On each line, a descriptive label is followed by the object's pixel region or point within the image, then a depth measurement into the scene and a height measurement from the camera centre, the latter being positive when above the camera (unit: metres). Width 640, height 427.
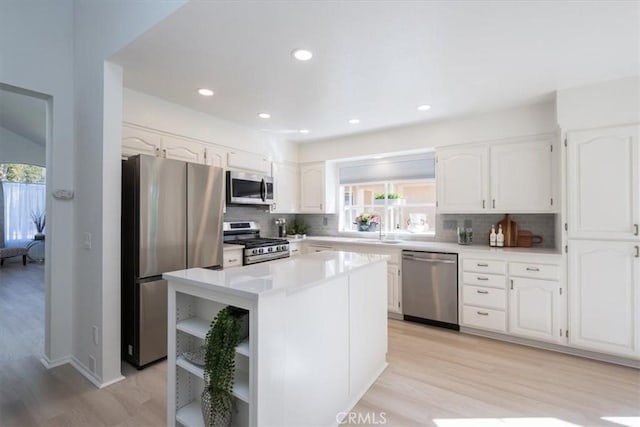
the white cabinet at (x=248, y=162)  3.83 +0.72
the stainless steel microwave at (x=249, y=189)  3.75 +0.35
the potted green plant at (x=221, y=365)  1.33 -0.69
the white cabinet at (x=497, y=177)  3.13 +0.41
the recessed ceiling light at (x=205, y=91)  2.81 +1.19
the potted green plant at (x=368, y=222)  4.70 -0.13
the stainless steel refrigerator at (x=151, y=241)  2.45 -0.23
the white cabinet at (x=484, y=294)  3.10 -0.87
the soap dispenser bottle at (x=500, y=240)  3.40 -0.31
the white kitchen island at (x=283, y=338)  1.30 -0.66
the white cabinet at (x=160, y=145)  2.83 +0.73
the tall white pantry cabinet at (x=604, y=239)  2.52 -0.23
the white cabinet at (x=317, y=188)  4.79 +0.44
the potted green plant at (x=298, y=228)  5.14 -0.25
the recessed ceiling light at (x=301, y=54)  2.12 +1.17
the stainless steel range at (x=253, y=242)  3.59 -0.37
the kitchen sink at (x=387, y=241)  4.00 -0.38
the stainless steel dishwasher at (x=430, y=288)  3.36 -0.88
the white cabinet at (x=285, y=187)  4.59 +0.44
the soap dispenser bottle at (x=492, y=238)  3.44 -0.29
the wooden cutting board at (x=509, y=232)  3.46 -0.22
